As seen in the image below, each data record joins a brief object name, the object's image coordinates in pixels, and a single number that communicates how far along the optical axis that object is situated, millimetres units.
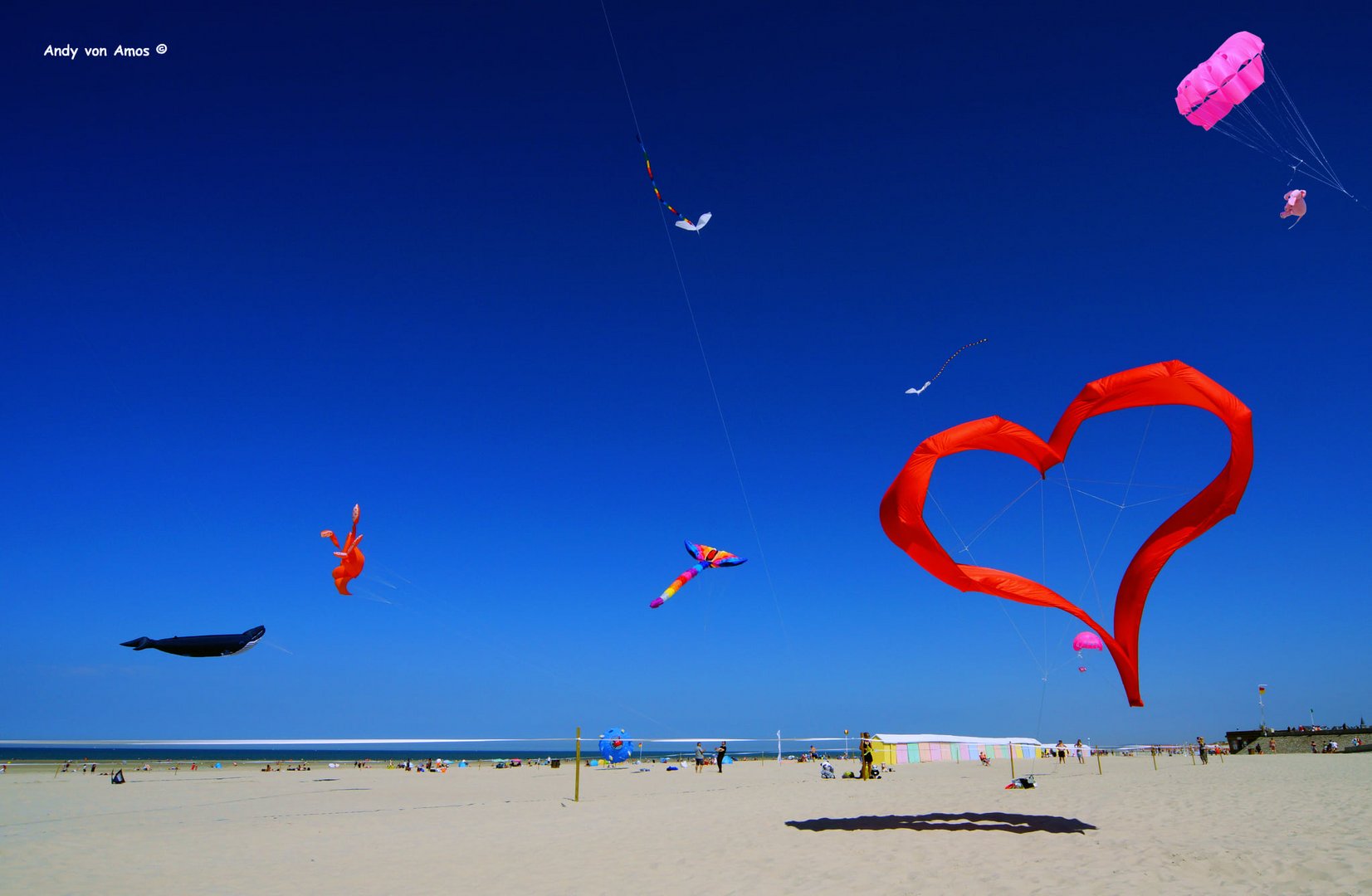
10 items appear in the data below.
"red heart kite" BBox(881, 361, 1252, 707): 10180
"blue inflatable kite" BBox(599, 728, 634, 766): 31541
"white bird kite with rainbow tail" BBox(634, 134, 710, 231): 14305
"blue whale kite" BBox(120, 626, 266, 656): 14195
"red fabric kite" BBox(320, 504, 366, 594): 20156
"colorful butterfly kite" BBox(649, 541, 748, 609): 24406
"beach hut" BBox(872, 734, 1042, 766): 32906
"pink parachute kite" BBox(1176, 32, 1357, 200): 12352
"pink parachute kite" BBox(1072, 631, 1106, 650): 25172
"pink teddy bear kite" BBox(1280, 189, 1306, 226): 13916
